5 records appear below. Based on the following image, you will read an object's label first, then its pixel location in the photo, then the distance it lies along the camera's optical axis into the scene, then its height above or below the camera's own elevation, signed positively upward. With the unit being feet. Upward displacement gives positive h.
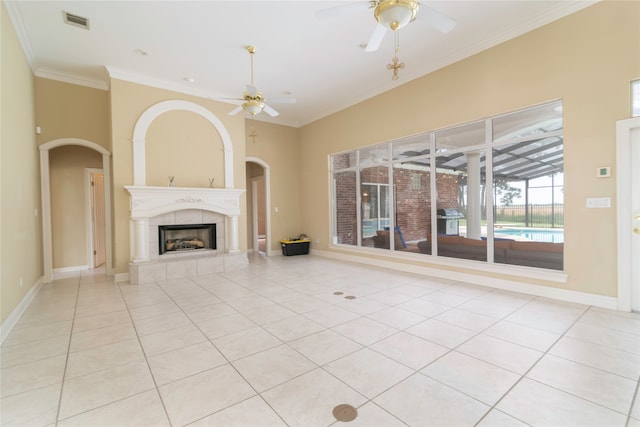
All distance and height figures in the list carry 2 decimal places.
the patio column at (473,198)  15.52 +0.48
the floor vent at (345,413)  5.73 -4.15
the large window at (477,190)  13.28 +0.91
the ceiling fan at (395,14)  7.68 +5.50
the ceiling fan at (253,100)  14.16 +5.56
